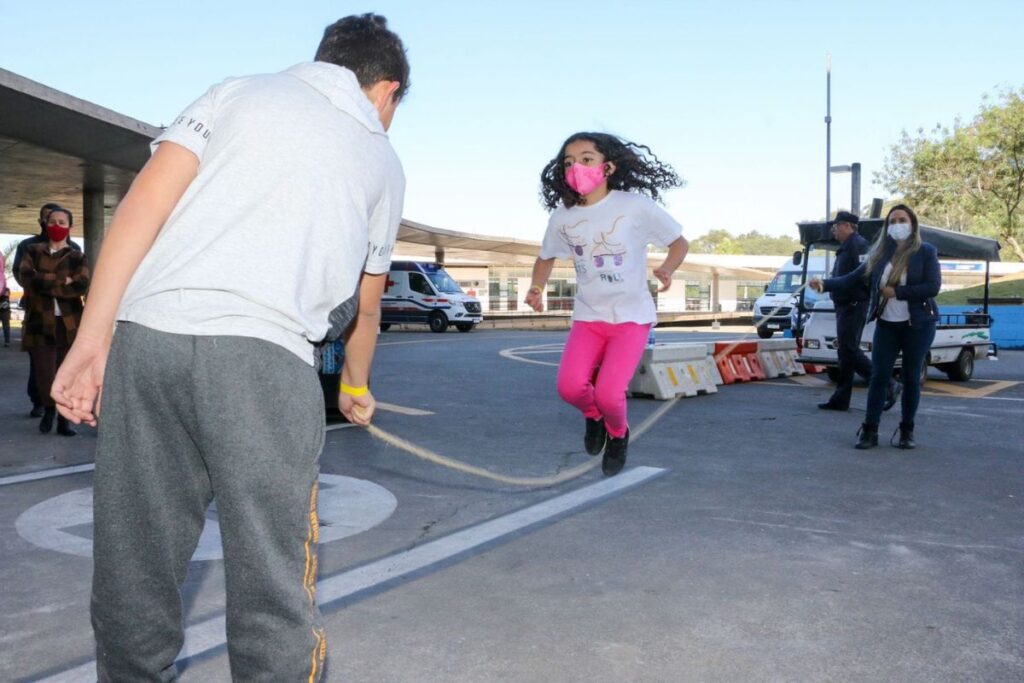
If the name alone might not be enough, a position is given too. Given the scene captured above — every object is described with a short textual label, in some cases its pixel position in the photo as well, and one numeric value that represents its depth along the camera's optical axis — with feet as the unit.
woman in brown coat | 26.35
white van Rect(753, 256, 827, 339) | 87.61
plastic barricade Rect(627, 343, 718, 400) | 36.52
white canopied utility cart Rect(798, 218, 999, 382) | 41.14
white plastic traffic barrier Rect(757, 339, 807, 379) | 45.09
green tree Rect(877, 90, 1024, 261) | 121.90
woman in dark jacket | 23.79
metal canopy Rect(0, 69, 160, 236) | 53.31
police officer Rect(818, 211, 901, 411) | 32.50
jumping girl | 18.49
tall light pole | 112.78
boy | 6.21
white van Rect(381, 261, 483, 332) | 99.71
